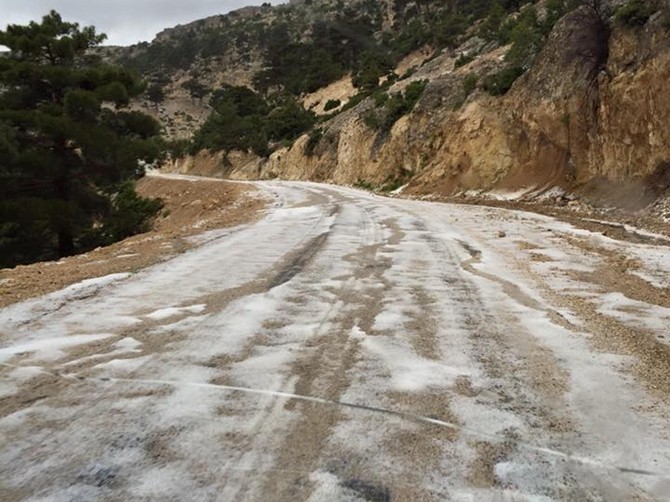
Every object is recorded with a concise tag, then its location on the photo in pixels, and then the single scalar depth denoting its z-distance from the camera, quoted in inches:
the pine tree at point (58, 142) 746.8
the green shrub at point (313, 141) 1667.1
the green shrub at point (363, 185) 1184.7
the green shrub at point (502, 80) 886.4
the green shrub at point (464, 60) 1271.2
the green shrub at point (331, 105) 2134.0
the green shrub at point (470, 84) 1005.2
